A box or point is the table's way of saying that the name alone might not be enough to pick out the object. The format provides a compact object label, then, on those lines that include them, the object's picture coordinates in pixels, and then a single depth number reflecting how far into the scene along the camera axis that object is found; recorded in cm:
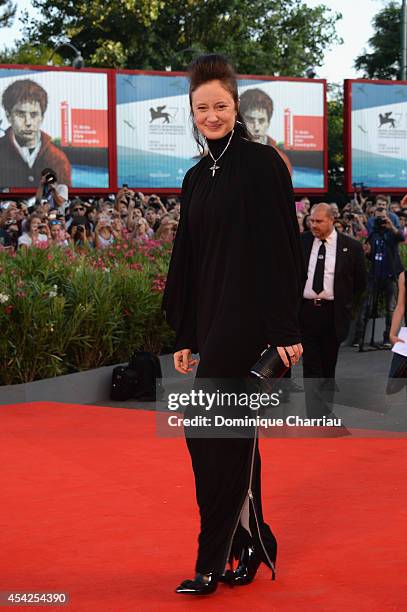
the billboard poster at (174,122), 2459
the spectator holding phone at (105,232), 1558
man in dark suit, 921
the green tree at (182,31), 4397
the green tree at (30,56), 5409
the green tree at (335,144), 3975
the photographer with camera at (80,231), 1614
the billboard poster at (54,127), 2253
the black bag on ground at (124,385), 1111
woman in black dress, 439
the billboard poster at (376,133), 2853
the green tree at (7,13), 3060
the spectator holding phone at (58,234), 1489
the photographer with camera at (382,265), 1543
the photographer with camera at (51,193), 1830
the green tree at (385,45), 6172
